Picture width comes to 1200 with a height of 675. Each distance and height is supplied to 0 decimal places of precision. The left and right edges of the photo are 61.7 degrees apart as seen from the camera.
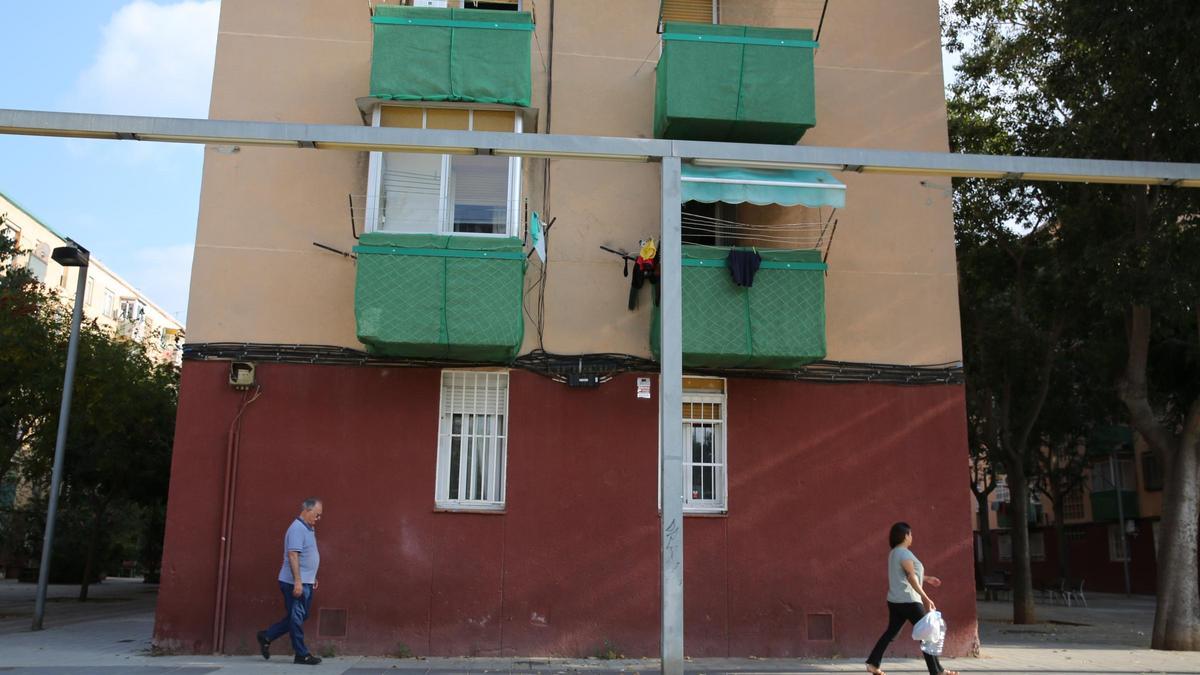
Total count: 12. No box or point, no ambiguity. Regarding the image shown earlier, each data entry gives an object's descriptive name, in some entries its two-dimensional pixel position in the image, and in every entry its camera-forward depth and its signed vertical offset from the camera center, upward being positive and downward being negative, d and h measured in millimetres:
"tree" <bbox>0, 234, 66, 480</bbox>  16297 +2344
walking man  10602 -677
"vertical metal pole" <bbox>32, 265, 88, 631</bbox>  14164 +337
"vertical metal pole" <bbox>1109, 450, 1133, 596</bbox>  36062 +278
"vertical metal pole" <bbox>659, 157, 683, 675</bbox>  8586 +903
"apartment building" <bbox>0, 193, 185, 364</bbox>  41781 +11988
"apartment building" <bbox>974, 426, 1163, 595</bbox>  36469 +152
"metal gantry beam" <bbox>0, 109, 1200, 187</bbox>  9086 +3395
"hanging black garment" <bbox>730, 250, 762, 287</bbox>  12039 +3023
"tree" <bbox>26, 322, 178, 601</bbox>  18344 +1608
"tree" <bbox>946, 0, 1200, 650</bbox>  12836 +4862
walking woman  9656 -668
